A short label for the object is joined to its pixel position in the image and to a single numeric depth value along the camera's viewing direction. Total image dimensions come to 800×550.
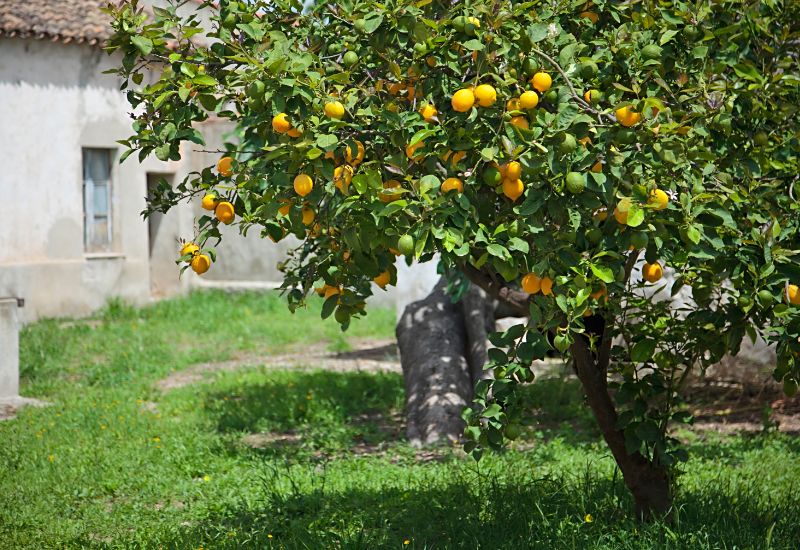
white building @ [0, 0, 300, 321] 13.42
